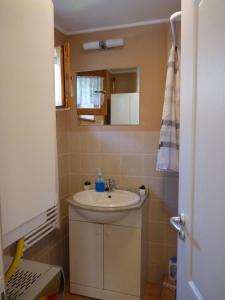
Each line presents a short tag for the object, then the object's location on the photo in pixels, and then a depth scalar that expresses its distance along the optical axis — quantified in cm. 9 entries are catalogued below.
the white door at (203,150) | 72
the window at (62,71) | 145
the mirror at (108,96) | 207
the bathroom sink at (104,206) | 171
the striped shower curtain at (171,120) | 162
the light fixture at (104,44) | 201
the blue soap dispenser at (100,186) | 209
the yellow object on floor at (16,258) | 89
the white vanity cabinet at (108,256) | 180
